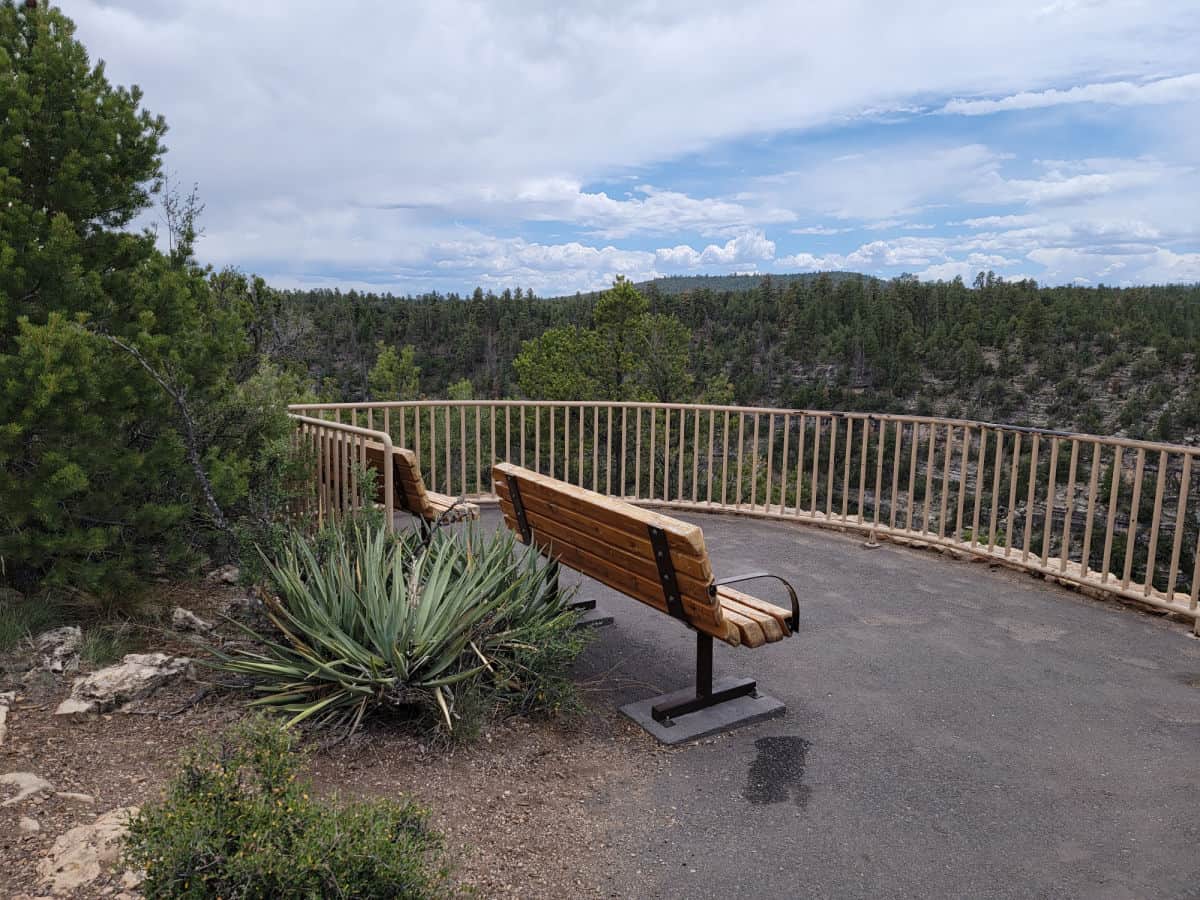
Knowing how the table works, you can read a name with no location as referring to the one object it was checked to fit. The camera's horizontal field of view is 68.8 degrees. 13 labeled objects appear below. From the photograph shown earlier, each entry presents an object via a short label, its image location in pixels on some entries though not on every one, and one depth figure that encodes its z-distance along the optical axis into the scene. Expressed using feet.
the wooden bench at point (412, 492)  17.52
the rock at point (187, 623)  14.84
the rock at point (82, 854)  8.00
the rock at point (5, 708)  10.82
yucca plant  11.59
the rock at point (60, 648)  12.73
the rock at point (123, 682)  11.60
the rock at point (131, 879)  7.97
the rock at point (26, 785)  9.36
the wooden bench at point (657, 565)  11.59
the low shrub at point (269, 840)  6.36
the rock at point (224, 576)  18.04
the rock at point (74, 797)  9.42
